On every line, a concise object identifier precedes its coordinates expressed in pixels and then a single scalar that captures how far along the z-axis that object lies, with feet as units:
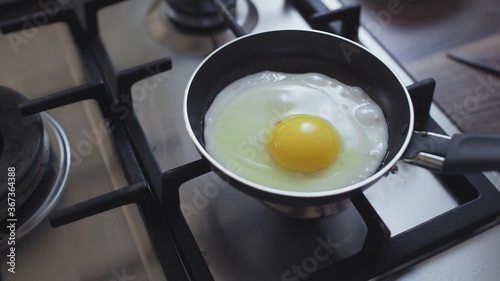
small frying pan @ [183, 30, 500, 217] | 1.82
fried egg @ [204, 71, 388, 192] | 2.10
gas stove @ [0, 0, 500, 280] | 2.06
